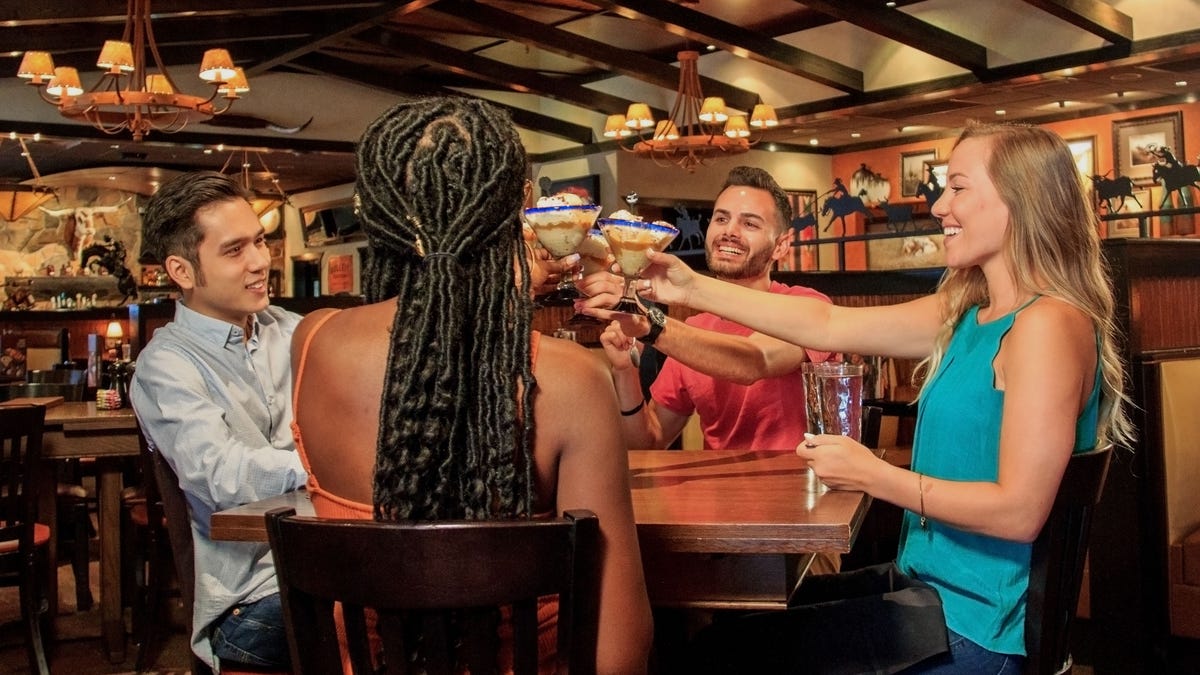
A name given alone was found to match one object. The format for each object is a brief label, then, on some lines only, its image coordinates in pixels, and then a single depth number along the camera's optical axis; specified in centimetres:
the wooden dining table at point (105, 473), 388
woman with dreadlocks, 134
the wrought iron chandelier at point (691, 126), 1038
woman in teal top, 166
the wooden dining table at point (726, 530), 155
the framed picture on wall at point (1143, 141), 1086
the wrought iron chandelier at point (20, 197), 1105
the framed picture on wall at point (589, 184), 1370
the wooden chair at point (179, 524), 221
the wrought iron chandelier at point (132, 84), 675
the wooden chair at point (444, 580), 117
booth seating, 337
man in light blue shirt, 207
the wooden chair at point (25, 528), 334
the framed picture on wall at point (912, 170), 1308
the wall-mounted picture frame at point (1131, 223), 1079
